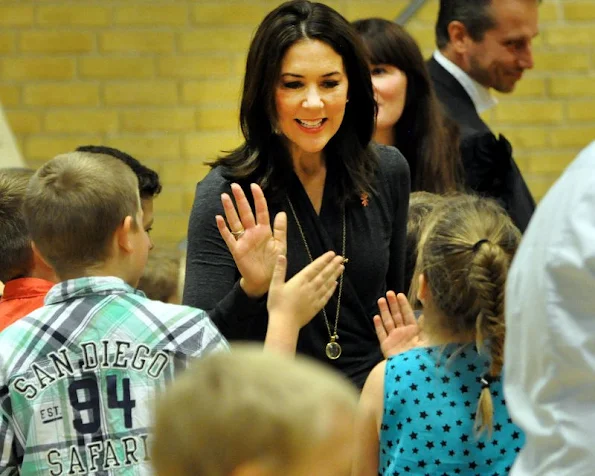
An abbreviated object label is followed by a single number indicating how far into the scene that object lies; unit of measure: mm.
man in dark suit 8327
